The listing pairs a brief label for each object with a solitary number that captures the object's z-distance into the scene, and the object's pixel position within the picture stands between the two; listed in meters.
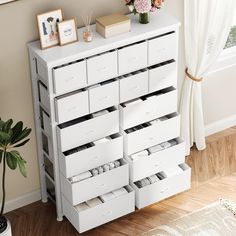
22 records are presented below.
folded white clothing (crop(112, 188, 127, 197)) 4.28
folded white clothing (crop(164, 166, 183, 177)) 4.45
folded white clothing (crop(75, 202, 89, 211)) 4.18
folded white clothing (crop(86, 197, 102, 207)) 4.22
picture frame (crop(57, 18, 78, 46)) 3.87
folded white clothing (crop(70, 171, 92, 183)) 4.12
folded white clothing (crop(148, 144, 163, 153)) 4.35
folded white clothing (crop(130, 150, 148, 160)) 4.30
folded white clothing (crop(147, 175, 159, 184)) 4.38
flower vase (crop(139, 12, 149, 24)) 4.06
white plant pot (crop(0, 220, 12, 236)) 3.99
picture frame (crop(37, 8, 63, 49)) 3.84
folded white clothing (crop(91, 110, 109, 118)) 4.07
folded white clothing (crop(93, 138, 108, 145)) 4.14
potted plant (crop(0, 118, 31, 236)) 3.71
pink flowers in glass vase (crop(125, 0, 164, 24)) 3.96
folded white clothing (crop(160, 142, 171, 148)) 4.39
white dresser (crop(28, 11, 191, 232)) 3.89
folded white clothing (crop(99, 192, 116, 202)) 4.23
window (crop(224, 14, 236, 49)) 4.97
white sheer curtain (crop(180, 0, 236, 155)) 4.36
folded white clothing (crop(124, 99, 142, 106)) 4.14
